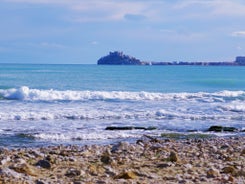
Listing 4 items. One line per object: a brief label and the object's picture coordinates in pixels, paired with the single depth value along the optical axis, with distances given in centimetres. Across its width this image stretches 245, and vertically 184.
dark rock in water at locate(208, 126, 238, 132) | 2243
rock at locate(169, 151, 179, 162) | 1195
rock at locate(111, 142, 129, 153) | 1405
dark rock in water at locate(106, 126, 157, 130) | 2175
